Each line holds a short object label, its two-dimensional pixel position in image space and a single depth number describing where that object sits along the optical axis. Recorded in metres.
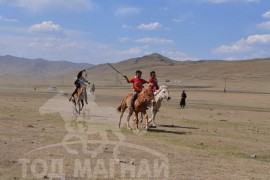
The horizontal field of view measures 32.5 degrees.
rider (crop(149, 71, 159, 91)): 21.94
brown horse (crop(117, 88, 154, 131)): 19.61
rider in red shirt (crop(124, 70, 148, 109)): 20.17
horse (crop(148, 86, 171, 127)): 21.80
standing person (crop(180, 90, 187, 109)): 39.21
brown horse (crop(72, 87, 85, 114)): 25.59
